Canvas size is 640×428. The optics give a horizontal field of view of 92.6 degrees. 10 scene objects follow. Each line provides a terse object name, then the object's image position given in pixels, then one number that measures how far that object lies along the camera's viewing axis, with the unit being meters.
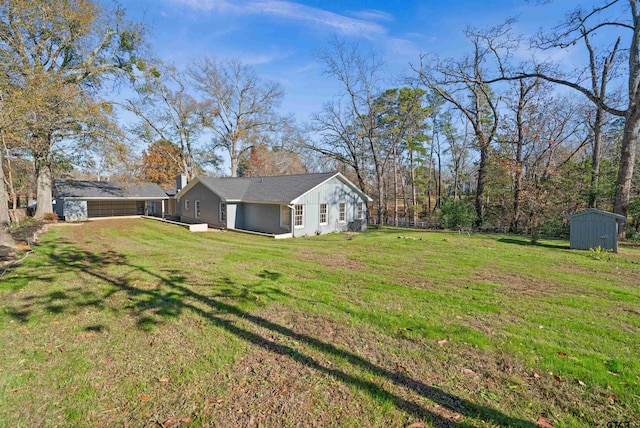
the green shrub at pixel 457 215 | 19.27
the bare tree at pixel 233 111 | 28.78
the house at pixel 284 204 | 16.48
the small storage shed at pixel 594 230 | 10.13
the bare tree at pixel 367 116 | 23.75
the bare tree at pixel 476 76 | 18.09
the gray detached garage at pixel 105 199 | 23.28
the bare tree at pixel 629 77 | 12.51
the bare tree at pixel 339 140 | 25.55
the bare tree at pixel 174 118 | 26.84
